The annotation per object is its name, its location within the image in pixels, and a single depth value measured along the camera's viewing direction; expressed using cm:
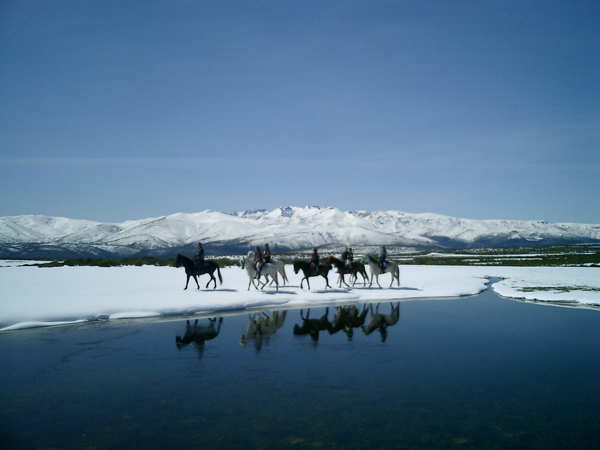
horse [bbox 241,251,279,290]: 2339
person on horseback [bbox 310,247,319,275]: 2367
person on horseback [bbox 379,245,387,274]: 2648
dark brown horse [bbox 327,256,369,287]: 2511
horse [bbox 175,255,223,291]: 2309
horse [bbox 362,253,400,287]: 2618
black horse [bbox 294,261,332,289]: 2416
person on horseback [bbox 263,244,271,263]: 2359
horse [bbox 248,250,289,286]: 2382
